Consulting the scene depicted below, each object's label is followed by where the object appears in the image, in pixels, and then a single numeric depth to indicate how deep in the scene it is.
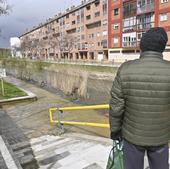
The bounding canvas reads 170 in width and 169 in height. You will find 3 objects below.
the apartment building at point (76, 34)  46.53
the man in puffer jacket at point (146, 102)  2.06
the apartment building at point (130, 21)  32.42
